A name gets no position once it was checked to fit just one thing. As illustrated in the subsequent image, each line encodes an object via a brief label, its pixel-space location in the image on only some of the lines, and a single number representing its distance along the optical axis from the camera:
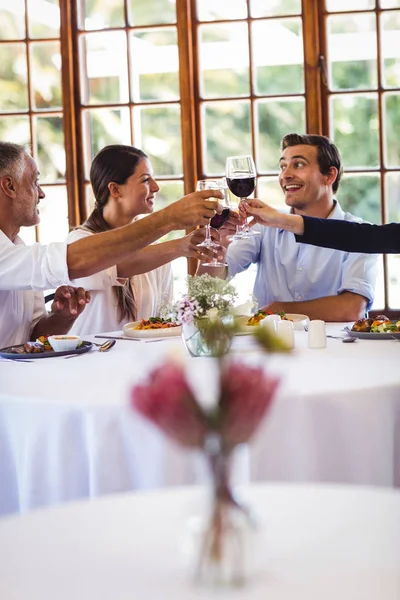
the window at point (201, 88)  4.15
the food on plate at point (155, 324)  2.71
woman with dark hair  3.18
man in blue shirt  3.55
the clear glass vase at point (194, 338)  2.17
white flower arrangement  2.16
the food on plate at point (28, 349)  2.34
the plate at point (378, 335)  2.43
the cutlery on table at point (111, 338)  2.61
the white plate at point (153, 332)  2.65
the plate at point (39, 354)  2.28
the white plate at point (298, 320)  2.76
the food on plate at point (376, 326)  2.47
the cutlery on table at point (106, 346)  2.34
